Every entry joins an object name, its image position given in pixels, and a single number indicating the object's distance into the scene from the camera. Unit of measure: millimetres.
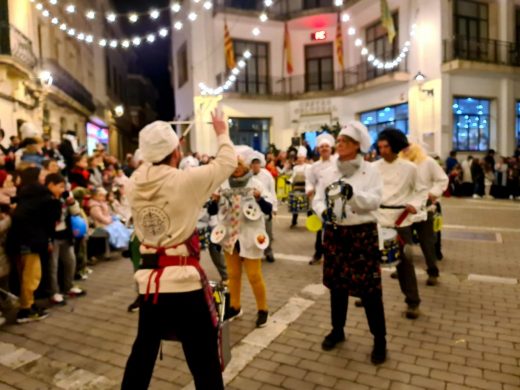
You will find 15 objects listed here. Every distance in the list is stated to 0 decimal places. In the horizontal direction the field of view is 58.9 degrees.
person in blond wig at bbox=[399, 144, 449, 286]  5598
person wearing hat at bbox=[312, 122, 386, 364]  3703
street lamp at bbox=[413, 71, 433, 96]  19370
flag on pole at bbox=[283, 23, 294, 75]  24656
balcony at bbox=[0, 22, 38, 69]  13961
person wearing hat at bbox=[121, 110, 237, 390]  2596
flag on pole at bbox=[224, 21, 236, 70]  22484
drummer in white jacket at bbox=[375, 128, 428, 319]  4668
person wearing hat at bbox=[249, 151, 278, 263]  5725
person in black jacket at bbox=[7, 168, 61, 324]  5008
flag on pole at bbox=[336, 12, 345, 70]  23719
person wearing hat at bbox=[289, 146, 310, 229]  10000
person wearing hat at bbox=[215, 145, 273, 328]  4523
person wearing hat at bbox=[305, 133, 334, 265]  7021
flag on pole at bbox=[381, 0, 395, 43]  19750
